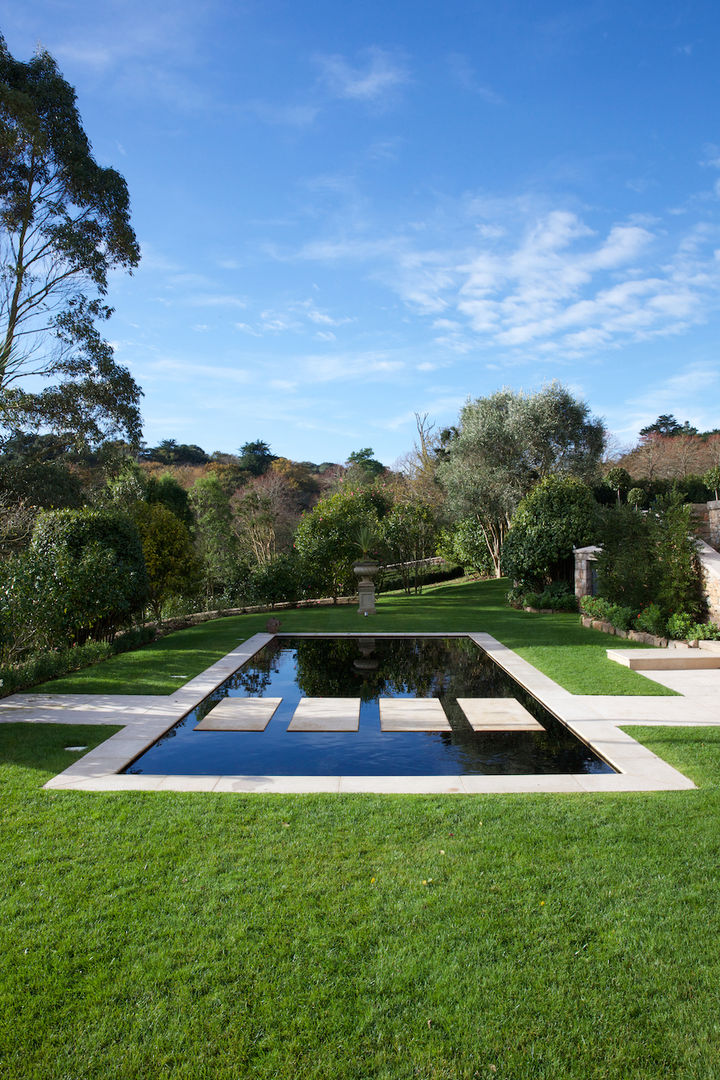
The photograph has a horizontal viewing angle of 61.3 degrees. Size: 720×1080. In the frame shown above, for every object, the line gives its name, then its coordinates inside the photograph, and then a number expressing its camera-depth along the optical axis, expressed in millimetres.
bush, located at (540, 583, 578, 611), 13812
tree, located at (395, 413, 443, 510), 26906
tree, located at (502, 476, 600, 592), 14164
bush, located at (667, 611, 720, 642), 8812
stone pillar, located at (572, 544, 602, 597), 13363
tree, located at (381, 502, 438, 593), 18234
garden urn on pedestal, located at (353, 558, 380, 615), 13656
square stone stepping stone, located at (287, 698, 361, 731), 5629
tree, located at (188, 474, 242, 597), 23094
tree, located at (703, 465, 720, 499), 16256
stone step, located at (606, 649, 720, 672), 7809
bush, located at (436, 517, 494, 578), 21828
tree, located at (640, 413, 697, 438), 35312
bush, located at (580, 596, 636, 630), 10234
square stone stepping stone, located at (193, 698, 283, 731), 5656
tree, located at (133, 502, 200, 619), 13648
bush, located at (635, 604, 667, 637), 9445
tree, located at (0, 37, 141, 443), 14062
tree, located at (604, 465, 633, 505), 18359
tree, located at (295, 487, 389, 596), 16031
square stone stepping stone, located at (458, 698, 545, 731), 5544
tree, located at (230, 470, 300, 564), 26438
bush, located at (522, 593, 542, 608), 14242
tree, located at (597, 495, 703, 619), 9656
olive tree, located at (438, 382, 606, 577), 19109
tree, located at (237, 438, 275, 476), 37188
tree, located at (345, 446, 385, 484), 35438
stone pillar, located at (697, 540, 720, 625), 9375
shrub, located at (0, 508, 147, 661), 7723
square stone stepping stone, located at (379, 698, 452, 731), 5590
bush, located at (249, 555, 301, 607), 16156
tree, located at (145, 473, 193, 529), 22531
